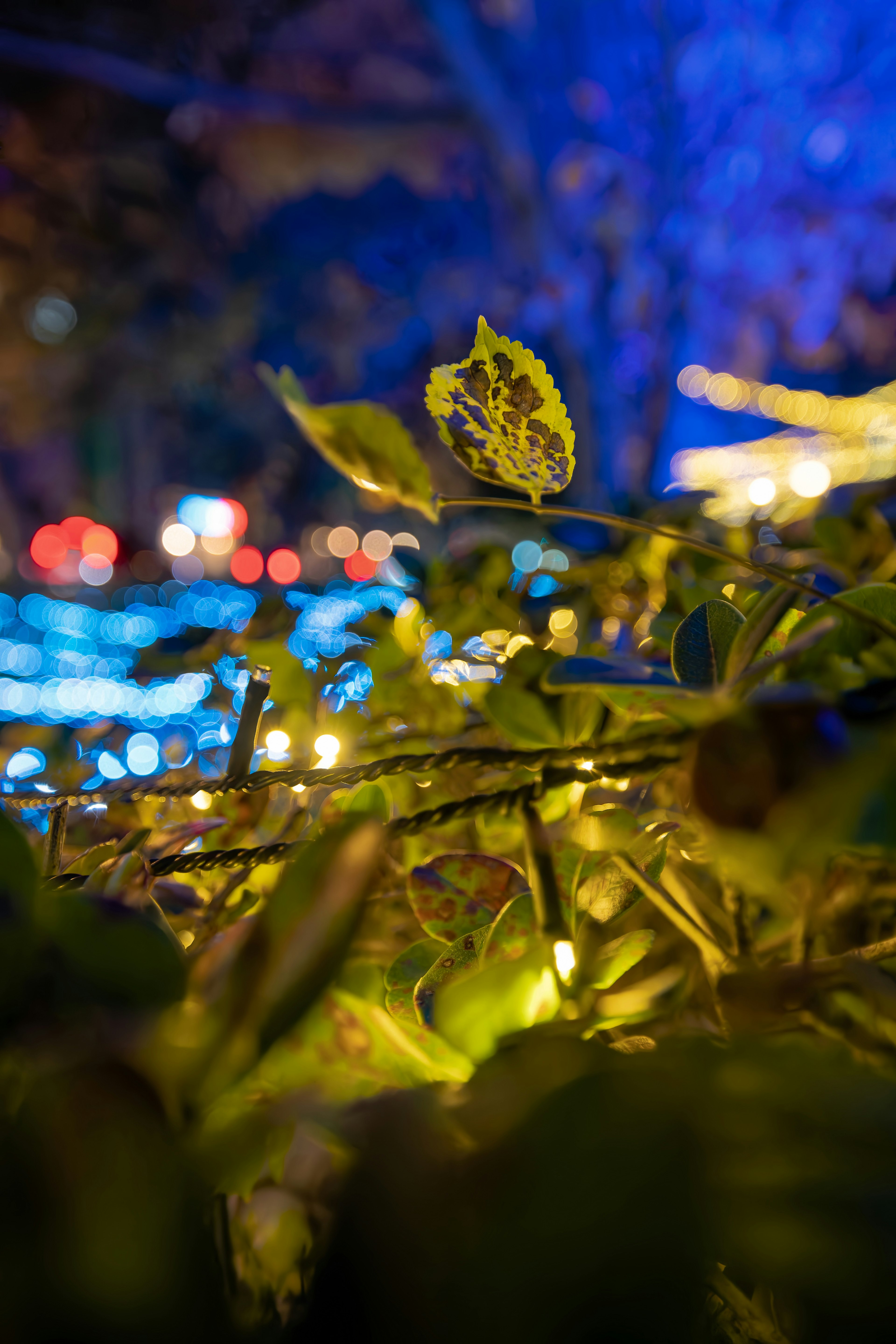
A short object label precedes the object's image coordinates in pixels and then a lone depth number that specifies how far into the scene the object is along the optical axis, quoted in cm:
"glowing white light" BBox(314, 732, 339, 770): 31
